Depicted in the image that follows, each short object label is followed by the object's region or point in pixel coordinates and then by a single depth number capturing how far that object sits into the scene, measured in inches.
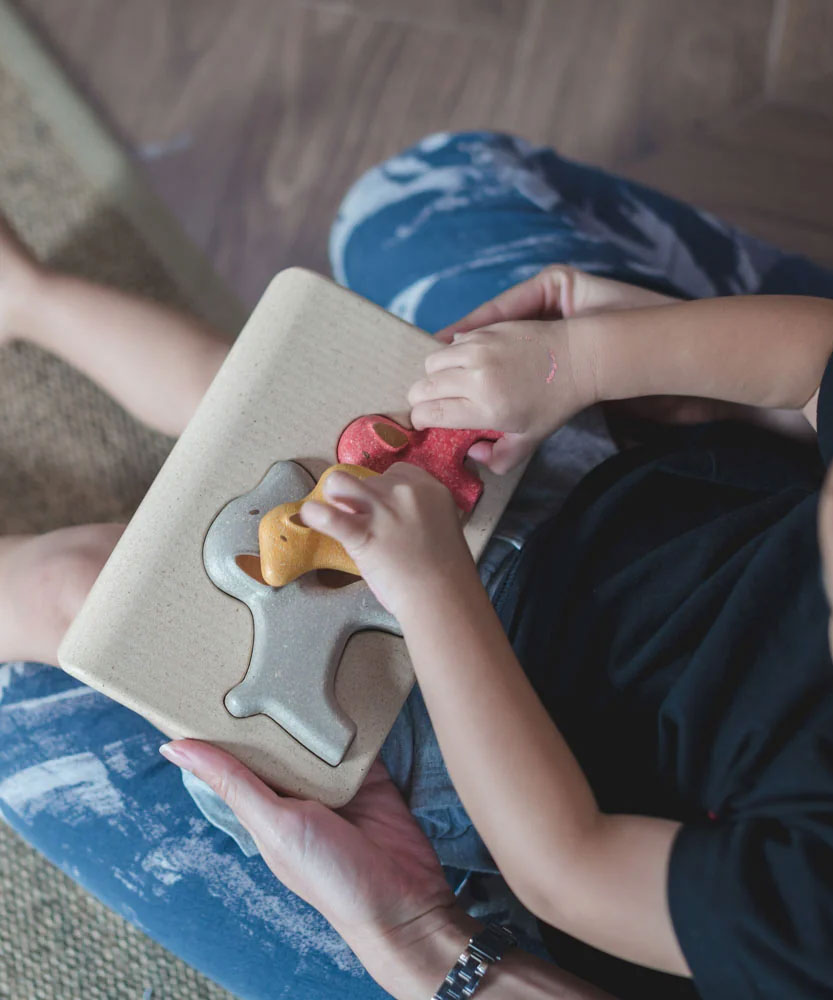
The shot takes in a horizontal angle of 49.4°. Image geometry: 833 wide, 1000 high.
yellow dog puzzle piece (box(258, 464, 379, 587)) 18.2
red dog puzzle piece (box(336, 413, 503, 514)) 20.1
